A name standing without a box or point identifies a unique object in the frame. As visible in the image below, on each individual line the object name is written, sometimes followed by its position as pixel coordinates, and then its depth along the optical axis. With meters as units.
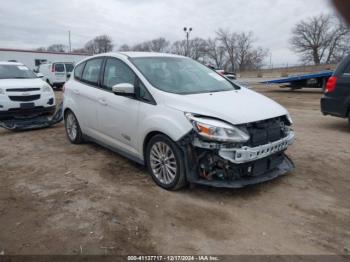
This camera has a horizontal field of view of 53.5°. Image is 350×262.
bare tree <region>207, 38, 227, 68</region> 77.26
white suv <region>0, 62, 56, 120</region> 8.12
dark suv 7.23
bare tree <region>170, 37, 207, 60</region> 75.06
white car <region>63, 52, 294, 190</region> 3.81
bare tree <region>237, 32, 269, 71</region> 78.00
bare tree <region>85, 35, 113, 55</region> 76.81
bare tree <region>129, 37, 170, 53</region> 74.12
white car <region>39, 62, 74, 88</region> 21.62
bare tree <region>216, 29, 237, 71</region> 78.31
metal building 36.43
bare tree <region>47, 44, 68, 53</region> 78.44
